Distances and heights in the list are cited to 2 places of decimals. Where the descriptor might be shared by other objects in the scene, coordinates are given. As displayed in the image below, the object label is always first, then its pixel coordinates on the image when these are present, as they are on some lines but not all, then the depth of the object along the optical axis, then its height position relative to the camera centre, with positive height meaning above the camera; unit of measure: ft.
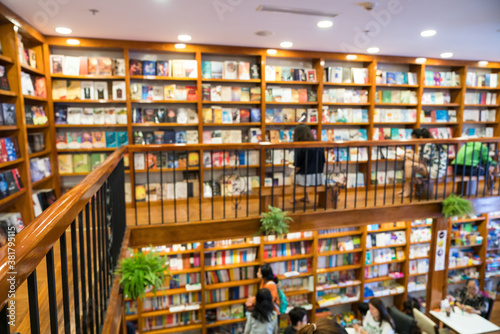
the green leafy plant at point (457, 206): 13.76 -3.20
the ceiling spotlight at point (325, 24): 12.27 +3.79
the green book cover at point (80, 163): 15.06 -1.58
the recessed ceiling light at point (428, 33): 13.46 +3.79
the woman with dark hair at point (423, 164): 14.29 -1.57
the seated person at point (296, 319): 12.60 -7.13
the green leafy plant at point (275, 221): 11.85 -3.29
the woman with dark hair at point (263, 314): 12.42 -6.85
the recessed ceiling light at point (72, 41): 13.86 +3.51
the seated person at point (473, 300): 16.11 -8.34
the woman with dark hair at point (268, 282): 14.07 -6.61
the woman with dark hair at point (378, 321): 12.82 -7.36
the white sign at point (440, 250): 15.42 -5.63
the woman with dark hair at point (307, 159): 12.82 -1.21
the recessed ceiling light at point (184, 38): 14.14 +3.79
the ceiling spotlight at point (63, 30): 12.67 +3.69
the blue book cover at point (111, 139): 15.33 -0.55
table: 14.06 -8.37
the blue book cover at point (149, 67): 15.35 +2.72
